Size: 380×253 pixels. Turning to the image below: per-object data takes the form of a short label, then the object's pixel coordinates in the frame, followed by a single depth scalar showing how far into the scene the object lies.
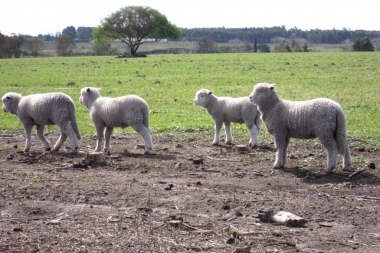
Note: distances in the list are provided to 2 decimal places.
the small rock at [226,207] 8.96
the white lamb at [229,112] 15.17
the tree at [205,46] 128.12
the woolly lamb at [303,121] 11.37
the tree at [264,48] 122.94
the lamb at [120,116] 13.94
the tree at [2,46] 101.21
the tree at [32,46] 122.74
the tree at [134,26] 99.06
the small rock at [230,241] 7.37
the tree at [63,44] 122.44
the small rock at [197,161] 12.68
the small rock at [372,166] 11.84
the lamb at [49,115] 14.18
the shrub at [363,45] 103.56
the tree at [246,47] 128.62
